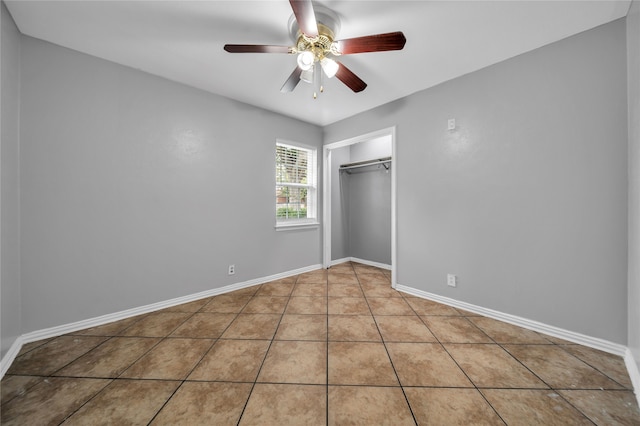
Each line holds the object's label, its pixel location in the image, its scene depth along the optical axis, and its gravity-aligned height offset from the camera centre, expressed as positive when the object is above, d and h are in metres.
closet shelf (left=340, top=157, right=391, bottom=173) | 3.82 +0.88
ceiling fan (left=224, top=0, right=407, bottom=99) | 1.48 +1.20
